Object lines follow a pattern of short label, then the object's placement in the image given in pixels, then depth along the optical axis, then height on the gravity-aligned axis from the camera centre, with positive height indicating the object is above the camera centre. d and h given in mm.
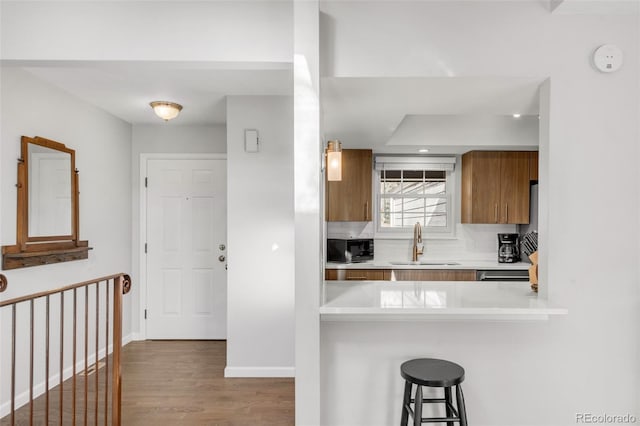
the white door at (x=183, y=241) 4398 -299
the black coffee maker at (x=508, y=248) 4391 -373
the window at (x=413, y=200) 4605 +178
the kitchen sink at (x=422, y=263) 4172 -533
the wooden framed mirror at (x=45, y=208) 2828 +52
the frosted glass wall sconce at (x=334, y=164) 2561 +335
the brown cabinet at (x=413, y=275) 3973 -611
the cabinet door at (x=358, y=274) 3990 -610
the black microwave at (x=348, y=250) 4199 -384
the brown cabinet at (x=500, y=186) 4211 +316
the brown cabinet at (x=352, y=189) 4316 +288
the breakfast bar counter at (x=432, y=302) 1827 -438
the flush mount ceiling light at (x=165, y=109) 3480 +952
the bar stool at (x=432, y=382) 1758 -754
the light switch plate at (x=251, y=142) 3355 +628
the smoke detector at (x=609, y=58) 1984 +801
